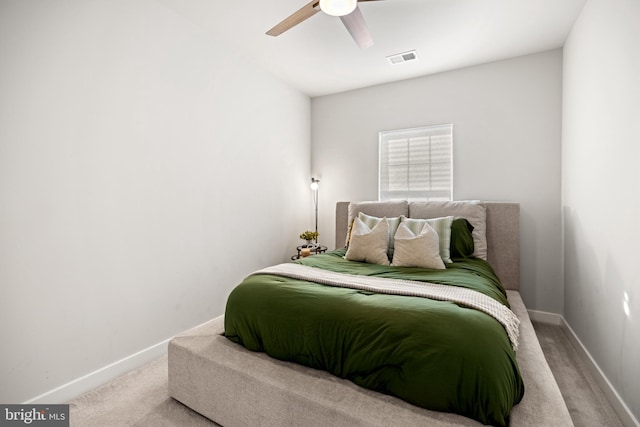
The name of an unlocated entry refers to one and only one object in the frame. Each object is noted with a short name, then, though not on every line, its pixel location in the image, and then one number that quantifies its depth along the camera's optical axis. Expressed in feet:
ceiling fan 5.54
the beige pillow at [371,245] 8.25
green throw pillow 8.61
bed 3.68
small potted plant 12.38
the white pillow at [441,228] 8.27
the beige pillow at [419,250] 7.54
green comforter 3.66
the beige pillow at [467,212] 9.09
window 11.32
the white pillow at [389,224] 8.72
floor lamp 13.53
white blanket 4.61
